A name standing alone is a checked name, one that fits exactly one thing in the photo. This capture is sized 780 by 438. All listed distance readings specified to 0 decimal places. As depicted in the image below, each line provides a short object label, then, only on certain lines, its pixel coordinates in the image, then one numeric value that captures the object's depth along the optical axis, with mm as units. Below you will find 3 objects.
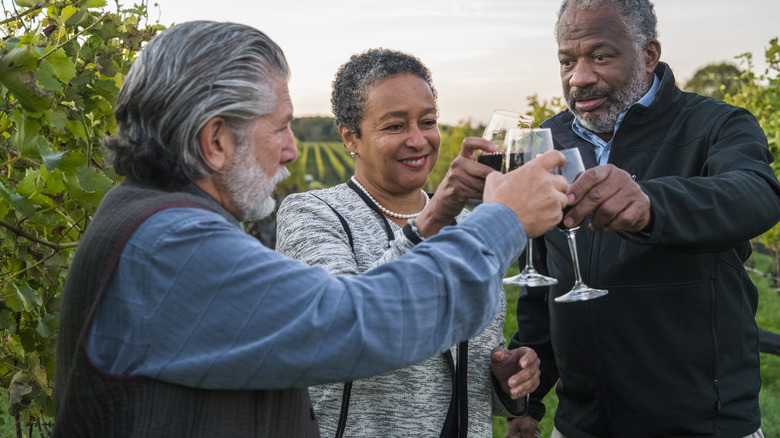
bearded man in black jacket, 2506
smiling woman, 2529
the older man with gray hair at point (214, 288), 1574
